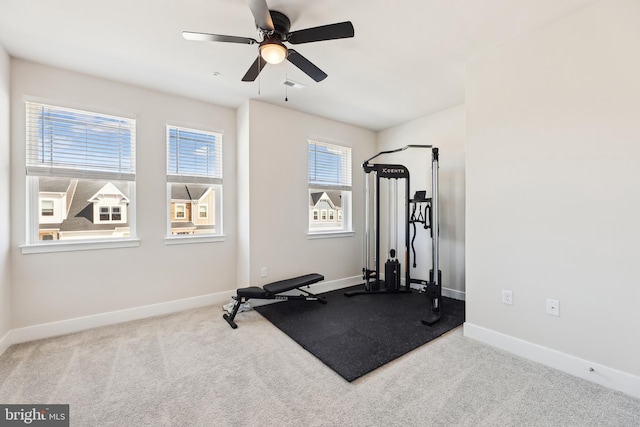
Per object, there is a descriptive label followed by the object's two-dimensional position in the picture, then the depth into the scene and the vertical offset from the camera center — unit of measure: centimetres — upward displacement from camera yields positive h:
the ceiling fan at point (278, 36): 165 +118
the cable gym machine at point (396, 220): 327 -10
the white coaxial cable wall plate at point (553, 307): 209 -74
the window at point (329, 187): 421 +42
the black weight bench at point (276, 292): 307 -93
